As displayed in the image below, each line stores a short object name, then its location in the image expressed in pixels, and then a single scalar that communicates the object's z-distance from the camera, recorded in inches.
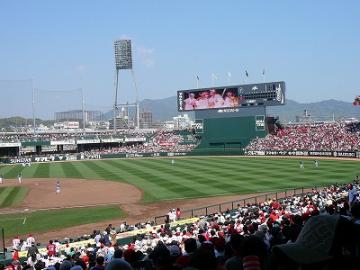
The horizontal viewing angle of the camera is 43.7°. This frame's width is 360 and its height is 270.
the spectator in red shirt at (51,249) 592.6
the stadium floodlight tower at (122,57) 4522.6
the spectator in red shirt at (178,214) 975.7
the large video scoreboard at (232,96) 2942.9
